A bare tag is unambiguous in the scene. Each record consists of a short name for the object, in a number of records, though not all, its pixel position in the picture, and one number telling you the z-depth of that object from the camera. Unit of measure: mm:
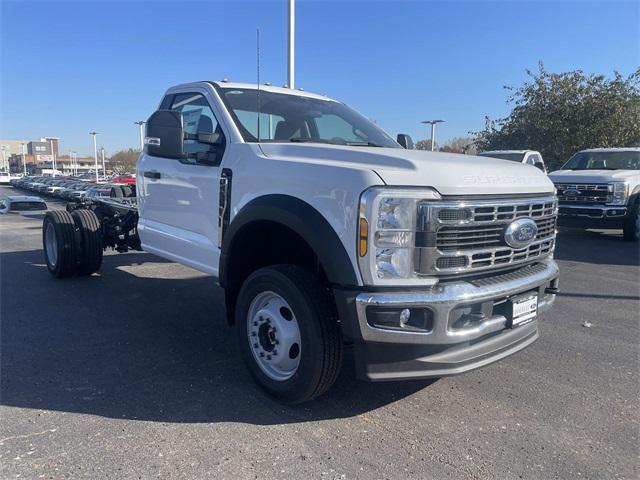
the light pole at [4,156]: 119725
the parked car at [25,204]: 17781
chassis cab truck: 2748
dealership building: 118938
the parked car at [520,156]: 14178
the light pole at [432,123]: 28202
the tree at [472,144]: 29212
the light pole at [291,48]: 11320
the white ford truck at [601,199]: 10359
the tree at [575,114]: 21062
